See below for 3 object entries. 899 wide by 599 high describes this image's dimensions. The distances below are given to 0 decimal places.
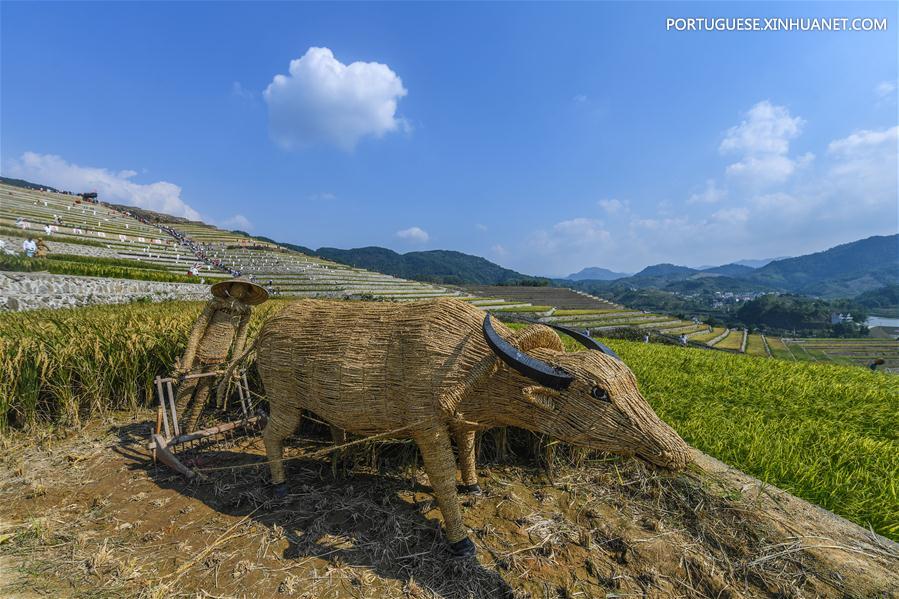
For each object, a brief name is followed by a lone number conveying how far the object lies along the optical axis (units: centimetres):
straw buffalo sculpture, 193
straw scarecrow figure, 365
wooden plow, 318
